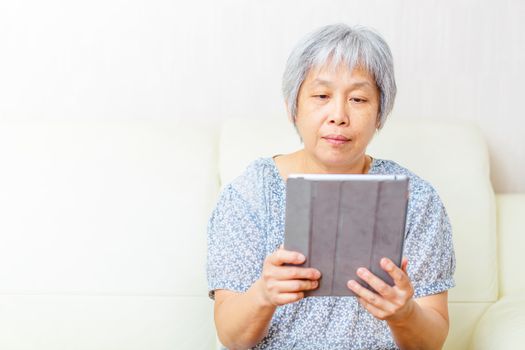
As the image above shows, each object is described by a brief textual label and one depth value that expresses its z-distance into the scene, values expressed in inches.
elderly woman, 92.0
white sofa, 102.8
